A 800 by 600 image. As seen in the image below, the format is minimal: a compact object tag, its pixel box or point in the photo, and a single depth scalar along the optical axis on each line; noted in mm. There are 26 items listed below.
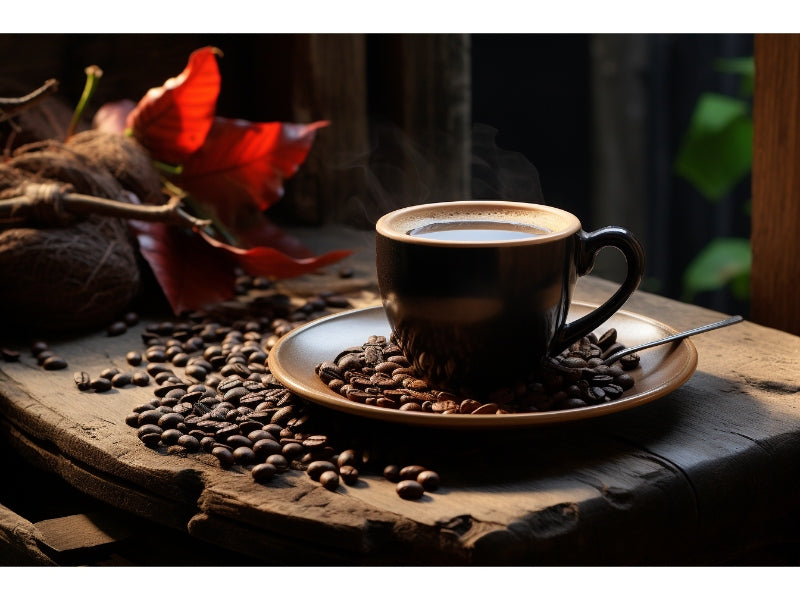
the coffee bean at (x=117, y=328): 1469
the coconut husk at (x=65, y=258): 1417
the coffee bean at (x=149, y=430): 1070
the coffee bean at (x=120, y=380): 1248
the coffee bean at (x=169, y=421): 1089
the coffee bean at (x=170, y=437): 1064
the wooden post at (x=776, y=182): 1361
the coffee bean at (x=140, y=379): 1251
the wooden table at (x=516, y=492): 878
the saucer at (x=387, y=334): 908
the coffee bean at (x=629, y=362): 1104
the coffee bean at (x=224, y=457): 1000
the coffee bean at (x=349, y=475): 953
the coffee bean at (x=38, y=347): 1378
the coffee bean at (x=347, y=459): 981
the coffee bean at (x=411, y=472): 944
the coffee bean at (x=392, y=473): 955
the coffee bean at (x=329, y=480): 944
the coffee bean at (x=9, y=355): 1362
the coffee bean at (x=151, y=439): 1057
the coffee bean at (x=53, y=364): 1321
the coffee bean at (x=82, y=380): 1245
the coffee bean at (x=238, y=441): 1032
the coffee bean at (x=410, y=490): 912
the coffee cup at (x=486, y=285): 987
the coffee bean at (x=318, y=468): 972
